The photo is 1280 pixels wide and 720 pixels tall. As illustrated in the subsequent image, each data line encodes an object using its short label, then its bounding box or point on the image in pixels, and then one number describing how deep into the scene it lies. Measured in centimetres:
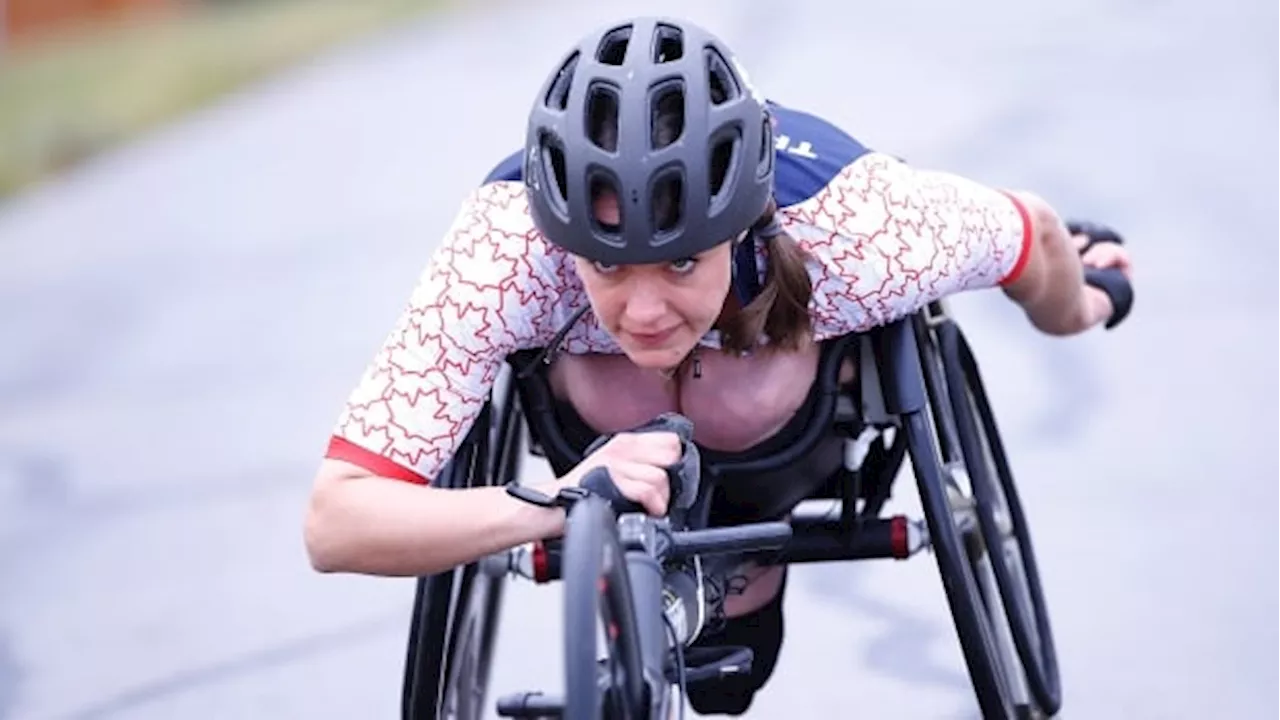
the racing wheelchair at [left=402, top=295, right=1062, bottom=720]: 643
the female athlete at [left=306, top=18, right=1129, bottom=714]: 563
